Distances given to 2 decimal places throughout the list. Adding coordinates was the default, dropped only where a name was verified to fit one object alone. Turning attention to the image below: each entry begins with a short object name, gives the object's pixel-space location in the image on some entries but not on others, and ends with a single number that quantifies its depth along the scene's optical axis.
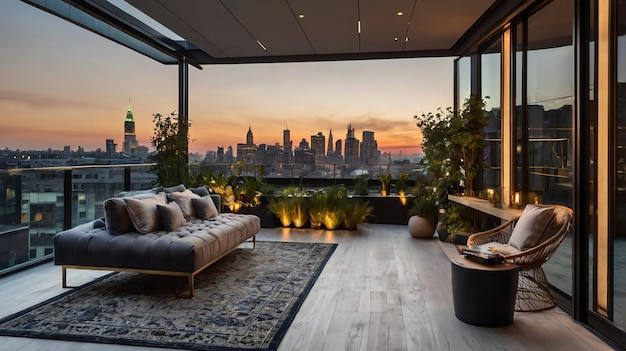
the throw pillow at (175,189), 5.21
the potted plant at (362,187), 8.07
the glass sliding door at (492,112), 5.43
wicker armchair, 3.24
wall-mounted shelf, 4.08
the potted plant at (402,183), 8.00
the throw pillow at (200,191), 5.63
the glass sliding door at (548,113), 3.62
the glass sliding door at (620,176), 2.74
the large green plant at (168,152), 7.02
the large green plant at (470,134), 5.74
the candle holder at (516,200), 4.36
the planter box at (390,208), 7.86
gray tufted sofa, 3.64
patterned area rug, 2.78
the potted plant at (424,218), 6.54
